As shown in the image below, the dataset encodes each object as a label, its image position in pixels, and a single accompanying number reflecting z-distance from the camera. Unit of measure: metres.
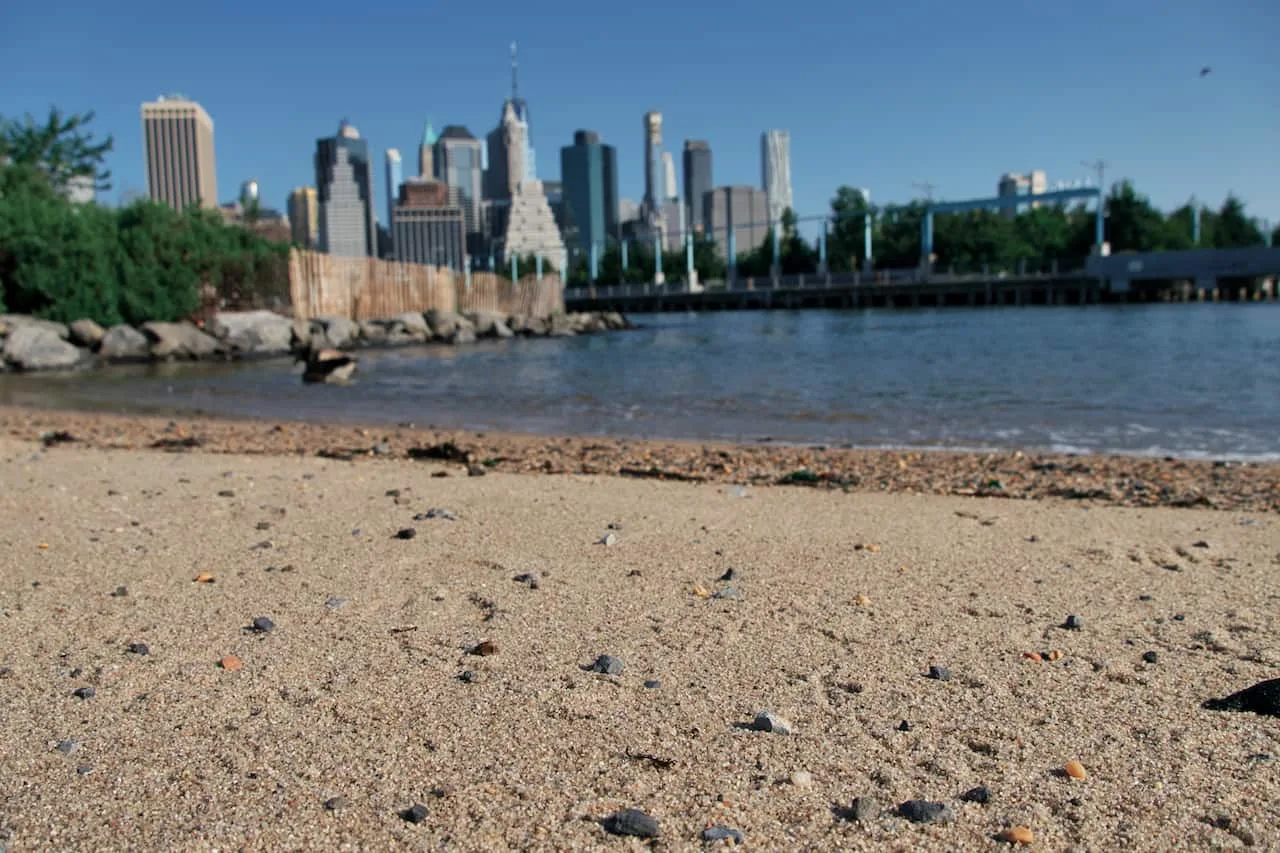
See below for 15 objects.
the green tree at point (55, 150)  41.19
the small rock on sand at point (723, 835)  2.54
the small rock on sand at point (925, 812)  2.62
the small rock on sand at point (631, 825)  2.56
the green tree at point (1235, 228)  109.94
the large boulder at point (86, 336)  28.45
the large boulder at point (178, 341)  28.79
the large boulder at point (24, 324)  26.55
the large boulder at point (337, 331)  34.19
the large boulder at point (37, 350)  25.44
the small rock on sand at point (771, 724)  3.15
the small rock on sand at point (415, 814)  2.63
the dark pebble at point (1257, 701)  3.22
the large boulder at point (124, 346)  27.92
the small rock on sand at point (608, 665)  3.67
